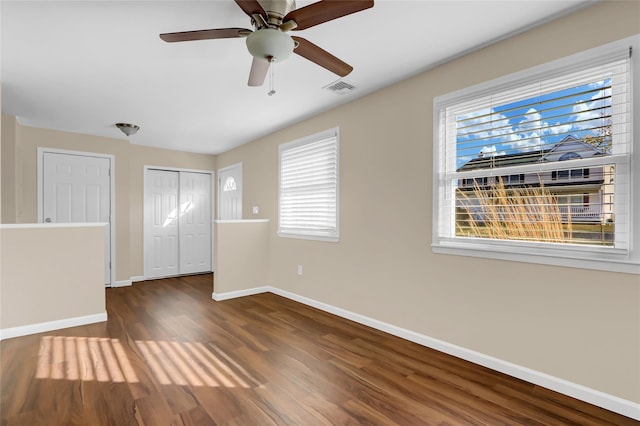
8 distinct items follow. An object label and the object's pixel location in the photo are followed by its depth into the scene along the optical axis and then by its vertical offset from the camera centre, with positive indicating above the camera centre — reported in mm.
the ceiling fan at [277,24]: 1593 +1052
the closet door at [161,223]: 5746 -226
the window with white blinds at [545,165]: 1858 +333
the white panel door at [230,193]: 5856 +379
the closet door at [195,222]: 6141 -217
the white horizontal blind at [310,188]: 3826 +329
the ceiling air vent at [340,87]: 3033 +1273
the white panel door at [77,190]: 4668 +334
